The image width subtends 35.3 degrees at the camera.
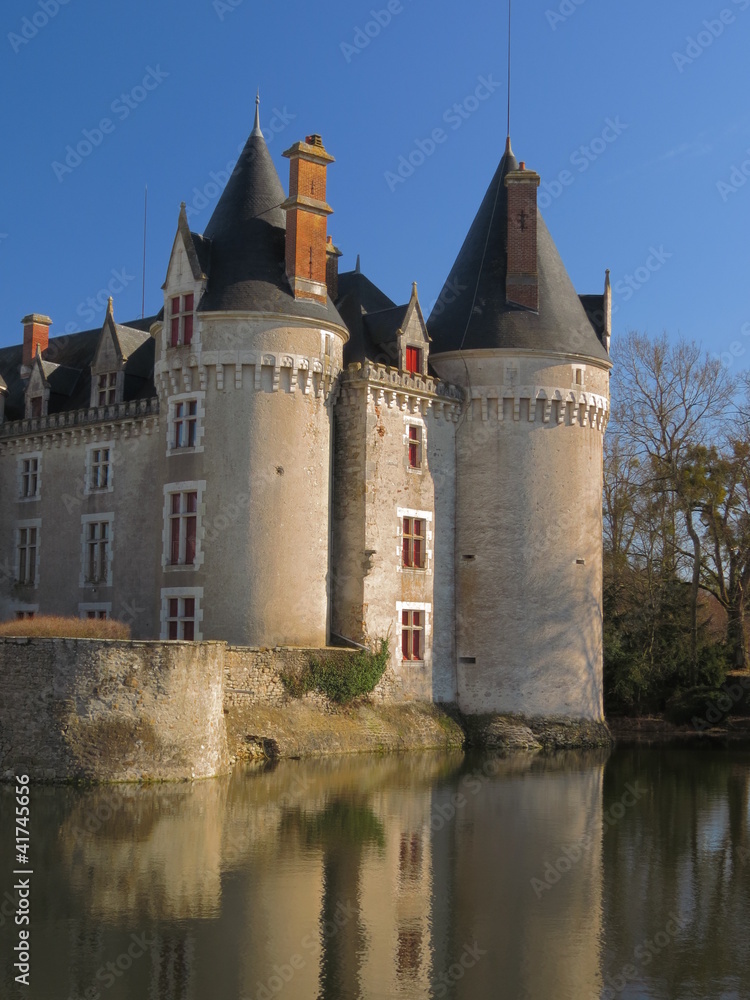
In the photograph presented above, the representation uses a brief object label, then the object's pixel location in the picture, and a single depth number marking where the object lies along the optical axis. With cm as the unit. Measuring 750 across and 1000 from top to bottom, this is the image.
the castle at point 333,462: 2798
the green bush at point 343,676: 2686
